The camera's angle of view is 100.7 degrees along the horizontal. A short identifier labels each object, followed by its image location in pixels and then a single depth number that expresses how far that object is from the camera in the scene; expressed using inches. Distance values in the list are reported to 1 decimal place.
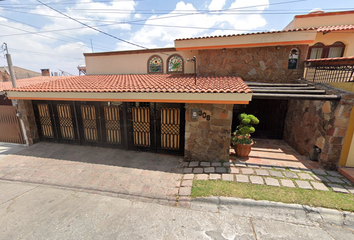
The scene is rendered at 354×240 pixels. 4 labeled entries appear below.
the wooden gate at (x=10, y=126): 277.1
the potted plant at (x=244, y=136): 208.5
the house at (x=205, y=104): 190.2
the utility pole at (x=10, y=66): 272.7
